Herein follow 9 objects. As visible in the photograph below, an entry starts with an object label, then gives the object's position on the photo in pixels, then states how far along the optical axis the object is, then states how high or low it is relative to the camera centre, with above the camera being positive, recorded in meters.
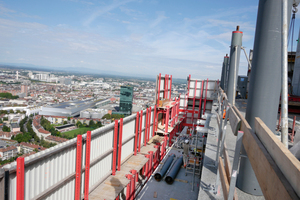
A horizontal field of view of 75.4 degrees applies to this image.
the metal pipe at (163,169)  10.17 -4.67
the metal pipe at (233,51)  8.78 +1.71
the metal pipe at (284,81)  2.25 +0.12
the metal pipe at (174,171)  9.76 -4.57
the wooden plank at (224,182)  2.75 -1.43
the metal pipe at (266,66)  2.90 +0.37
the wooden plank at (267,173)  1.08 -0.56
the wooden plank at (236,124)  2.85 -0.55
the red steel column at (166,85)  16.10 -0.07
